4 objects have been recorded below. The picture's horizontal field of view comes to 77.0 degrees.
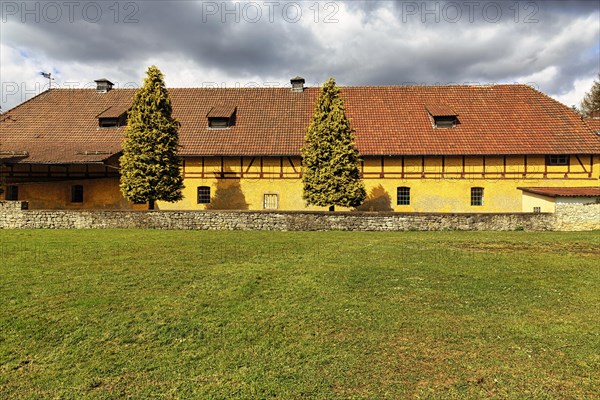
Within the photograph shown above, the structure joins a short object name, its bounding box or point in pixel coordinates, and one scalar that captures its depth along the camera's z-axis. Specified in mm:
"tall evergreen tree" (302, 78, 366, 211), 20531
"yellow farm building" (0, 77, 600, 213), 23614
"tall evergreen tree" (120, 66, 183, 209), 20359
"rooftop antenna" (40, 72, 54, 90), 30625
